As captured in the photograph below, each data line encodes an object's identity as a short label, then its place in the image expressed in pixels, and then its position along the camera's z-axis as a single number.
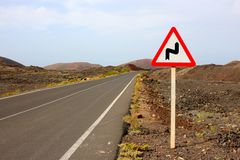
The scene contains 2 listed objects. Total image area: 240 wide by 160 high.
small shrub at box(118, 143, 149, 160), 6.63
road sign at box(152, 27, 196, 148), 6.97
